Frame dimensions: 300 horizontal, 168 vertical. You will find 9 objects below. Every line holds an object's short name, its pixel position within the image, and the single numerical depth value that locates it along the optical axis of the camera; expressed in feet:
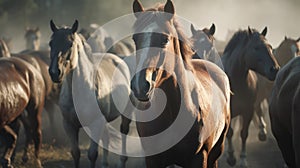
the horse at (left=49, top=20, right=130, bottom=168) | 41.91
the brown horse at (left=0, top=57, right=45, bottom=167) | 46.24
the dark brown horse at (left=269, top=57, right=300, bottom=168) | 34.06
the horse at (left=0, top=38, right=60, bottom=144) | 62.54
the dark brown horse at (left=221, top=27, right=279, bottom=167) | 49.60
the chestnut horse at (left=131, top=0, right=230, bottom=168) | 23.93
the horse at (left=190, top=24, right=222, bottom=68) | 47.91
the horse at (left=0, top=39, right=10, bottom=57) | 73.36
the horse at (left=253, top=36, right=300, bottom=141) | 61.16
